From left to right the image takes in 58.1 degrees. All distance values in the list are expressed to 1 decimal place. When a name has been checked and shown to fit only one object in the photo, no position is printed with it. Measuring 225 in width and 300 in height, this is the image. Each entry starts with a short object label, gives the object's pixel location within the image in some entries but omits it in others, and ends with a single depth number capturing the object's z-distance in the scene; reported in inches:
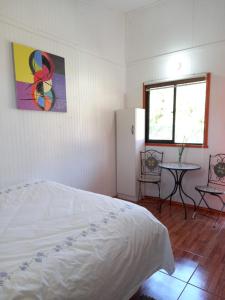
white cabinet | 136.3
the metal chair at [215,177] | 114.4
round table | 115.6
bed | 34.4
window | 124.6
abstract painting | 89.2
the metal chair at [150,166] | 141.3
